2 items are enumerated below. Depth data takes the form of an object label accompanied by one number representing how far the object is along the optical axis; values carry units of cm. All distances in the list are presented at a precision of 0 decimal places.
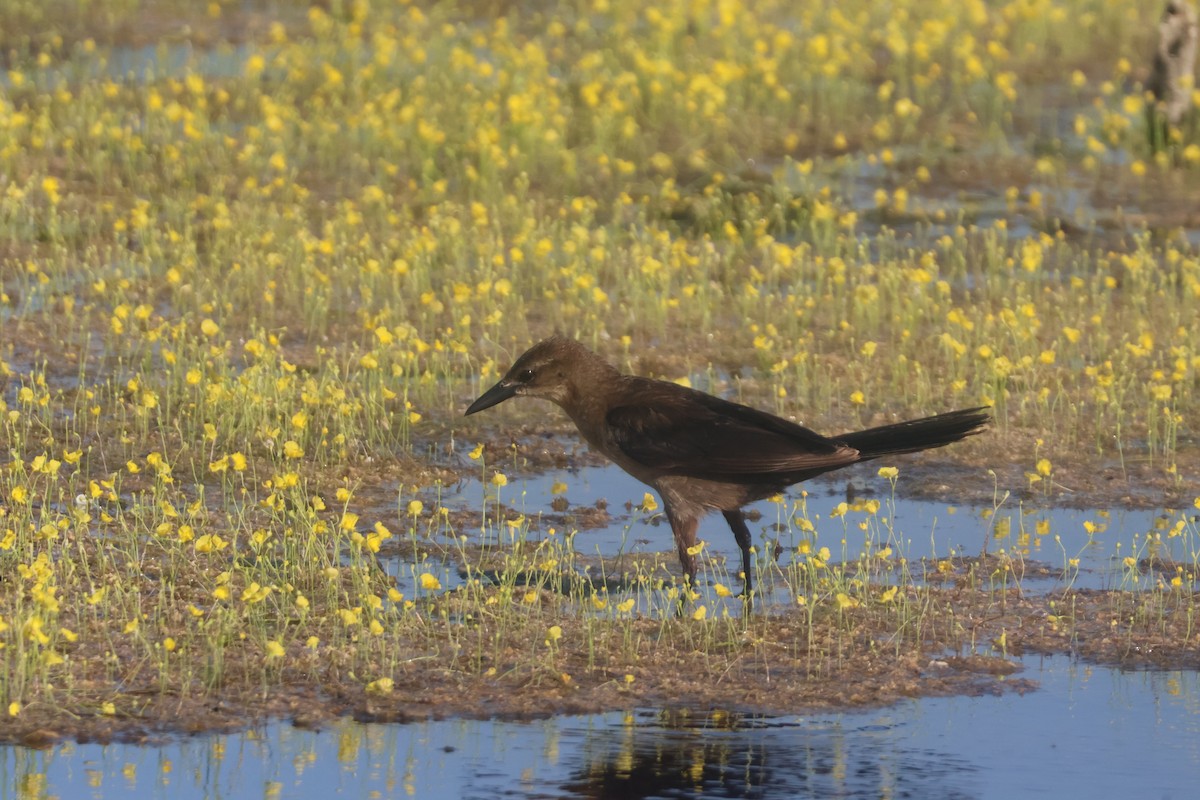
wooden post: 3578
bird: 1706
